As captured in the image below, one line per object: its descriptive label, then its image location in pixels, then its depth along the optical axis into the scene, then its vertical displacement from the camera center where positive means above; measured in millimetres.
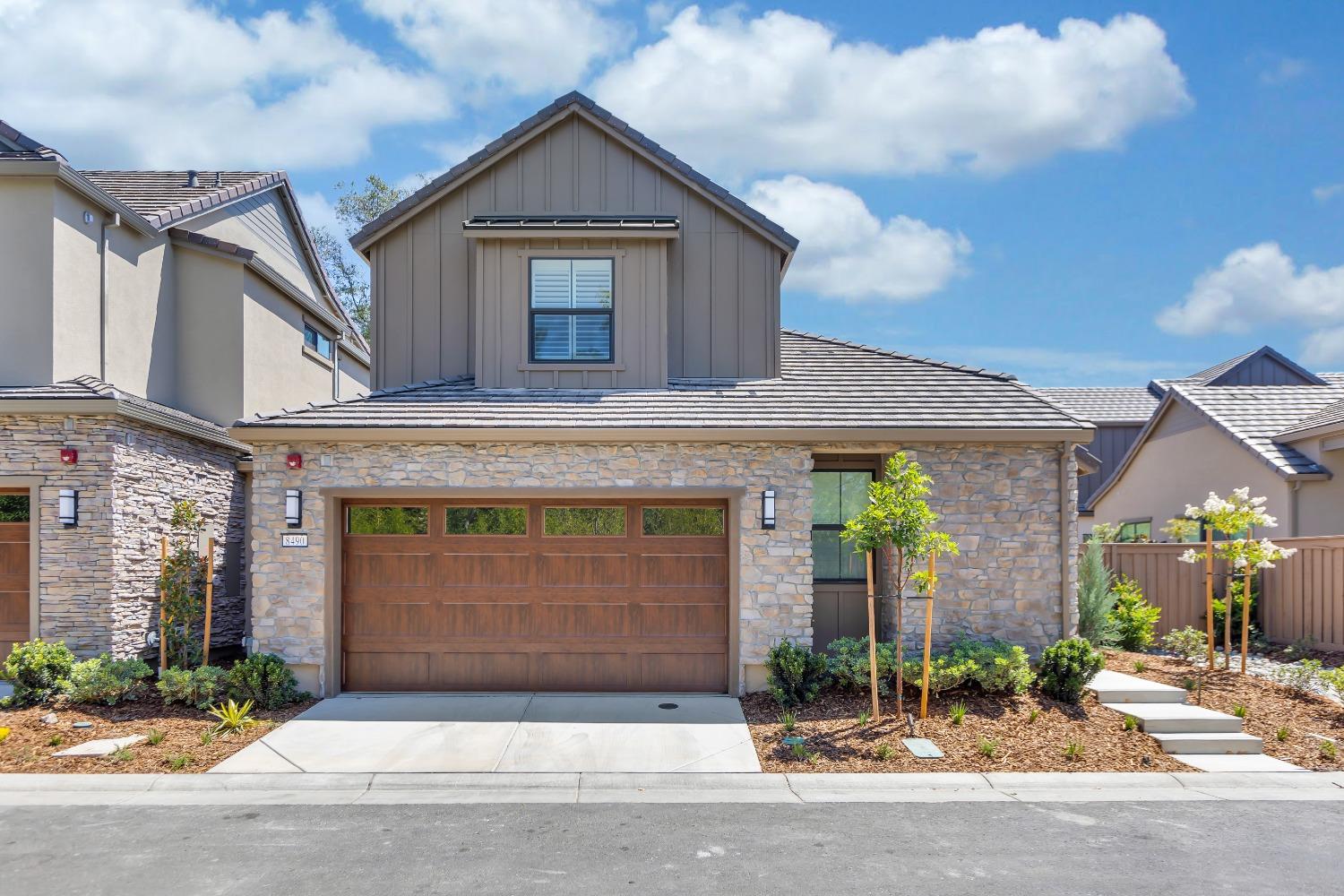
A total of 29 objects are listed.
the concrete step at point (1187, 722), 8445 -2424
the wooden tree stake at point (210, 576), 10055 -1160
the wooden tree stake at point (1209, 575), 10406 -1193
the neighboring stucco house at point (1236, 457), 14203 +458
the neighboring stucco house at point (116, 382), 10180 +1394
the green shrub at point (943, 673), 9062 -2075
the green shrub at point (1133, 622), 12688 -2122
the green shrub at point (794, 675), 9273 -2152
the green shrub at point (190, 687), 9117 -2243
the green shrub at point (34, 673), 9227 -2121
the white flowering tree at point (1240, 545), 10406 -799
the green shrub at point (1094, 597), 11898 -1666
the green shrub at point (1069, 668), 9055 -2026
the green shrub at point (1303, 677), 9812 -2340
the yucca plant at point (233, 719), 8531 -2438
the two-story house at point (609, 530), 9758 -597
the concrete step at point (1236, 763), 7707 -2617
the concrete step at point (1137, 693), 9227 -2327
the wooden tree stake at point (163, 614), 9967 -1606
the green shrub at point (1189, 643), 11367 -2225
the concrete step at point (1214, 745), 8125 -2546
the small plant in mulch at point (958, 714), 8570 -2375
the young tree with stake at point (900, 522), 8586 -436
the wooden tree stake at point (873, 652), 8594 -1744
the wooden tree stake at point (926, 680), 8641 -2059
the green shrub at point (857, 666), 9352 -2076
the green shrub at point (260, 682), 9195 -2212
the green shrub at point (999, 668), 9133 -2040
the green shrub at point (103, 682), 9219 -2220
